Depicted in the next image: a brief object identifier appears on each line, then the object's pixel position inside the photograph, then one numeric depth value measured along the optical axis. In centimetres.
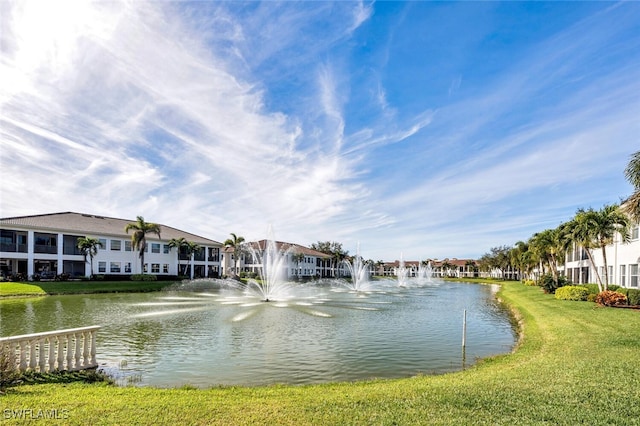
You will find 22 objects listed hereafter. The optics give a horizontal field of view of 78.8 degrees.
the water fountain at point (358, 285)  4983
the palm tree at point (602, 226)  2494
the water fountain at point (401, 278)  6390
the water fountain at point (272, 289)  3161
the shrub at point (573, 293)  2752
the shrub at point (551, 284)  3678
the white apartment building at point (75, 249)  4400
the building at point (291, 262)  8338
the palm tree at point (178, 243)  5984
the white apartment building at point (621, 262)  2484
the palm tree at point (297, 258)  8588
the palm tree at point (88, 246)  4647
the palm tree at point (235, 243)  6865
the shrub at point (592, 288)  2889
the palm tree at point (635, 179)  1803
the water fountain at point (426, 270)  13050
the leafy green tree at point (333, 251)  10619
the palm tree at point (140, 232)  5185
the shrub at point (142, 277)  5016
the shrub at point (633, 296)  2175
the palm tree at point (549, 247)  4399
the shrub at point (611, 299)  2233
